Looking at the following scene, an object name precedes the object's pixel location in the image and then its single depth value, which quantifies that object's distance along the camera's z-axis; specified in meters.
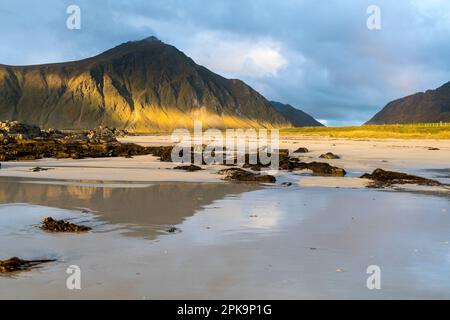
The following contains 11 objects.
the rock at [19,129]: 50.76
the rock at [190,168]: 20.69
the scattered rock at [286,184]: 15.52
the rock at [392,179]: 15.99
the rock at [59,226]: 8.20
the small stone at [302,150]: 35.20
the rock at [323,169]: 19.41
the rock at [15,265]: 5.85
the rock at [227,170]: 19.48
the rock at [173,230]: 8.28
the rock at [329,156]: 28.43
